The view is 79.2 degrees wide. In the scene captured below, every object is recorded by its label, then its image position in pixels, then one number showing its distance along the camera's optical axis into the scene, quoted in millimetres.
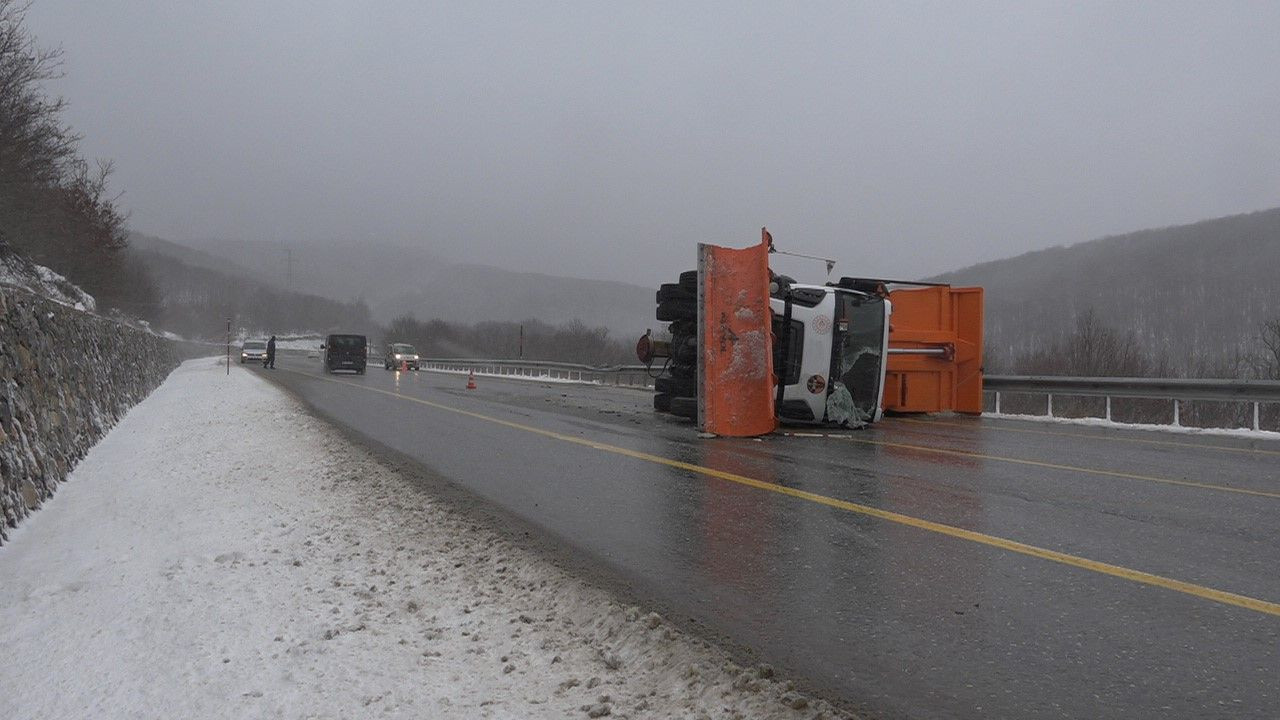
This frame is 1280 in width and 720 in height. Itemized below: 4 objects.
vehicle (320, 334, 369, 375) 41219
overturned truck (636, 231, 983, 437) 11336
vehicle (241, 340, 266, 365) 54000
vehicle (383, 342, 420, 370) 50300
